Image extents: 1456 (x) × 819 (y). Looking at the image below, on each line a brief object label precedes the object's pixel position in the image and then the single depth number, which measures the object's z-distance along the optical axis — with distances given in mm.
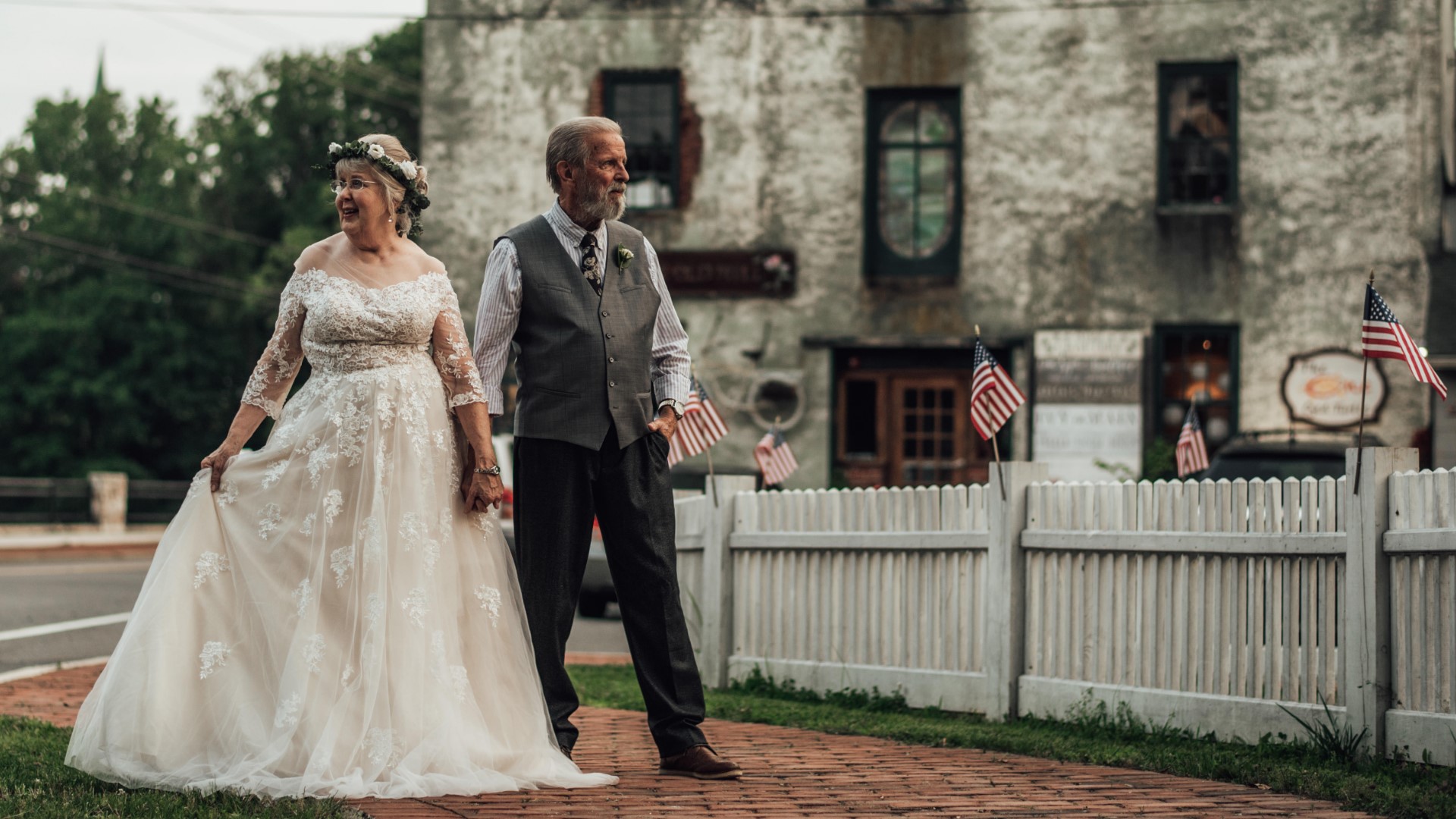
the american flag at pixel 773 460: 12078
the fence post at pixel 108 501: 30438
